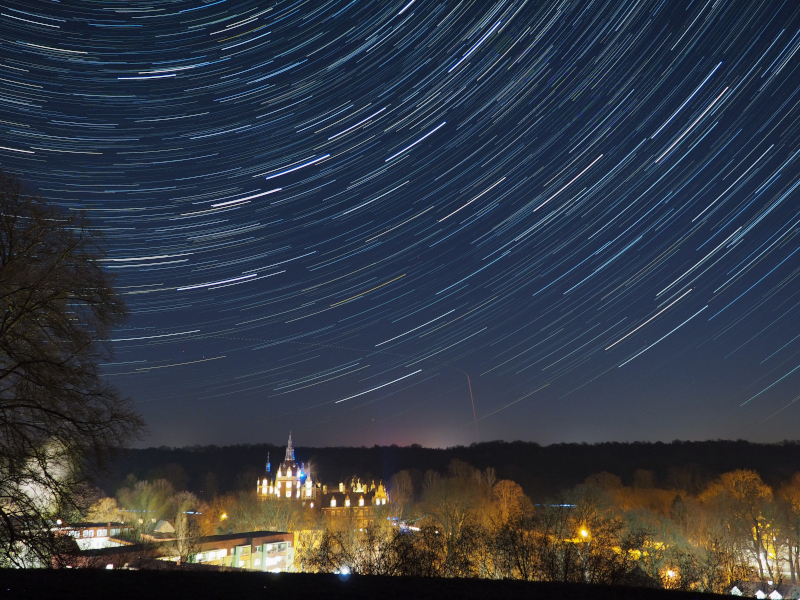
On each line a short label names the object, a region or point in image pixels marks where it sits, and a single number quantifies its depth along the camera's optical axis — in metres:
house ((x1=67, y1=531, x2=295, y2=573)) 45.14
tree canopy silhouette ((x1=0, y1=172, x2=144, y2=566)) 9.45
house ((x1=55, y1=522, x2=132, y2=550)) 47.38
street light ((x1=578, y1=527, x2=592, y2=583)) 27.55
